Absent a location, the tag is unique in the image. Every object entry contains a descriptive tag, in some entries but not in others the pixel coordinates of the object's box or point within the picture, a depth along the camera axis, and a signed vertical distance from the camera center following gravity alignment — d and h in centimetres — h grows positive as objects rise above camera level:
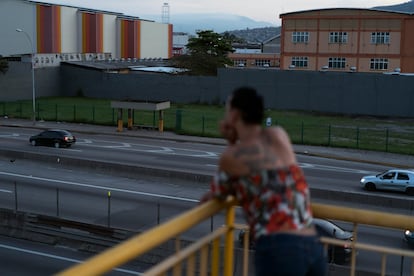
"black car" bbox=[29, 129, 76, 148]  3831 -465
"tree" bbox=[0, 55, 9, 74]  6321 -47
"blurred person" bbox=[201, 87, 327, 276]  351 -68
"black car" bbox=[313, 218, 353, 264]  1391 -443
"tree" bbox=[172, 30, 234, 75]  8012 +122
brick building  6988 +289
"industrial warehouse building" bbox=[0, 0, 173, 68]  7038 +361
